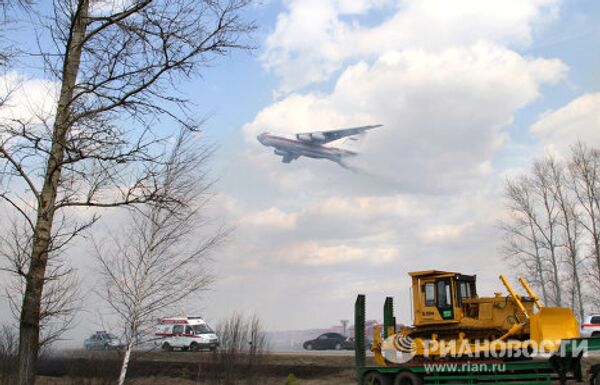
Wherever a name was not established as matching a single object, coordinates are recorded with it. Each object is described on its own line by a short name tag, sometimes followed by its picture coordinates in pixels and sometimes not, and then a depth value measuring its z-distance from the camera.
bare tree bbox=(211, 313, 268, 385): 17.41
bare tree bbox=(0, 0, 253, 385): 7.15
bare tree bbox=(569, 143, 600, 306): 44.88
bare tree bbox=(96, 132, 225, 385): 14.55
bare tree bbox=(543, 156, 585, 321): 47.78
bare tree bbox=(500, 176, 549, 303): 49.53
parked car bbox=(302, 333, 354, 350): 42.34
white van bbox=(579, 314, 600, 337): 30.45
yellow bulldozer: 16.55
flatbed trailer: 15.50
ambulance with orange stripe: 36.91
